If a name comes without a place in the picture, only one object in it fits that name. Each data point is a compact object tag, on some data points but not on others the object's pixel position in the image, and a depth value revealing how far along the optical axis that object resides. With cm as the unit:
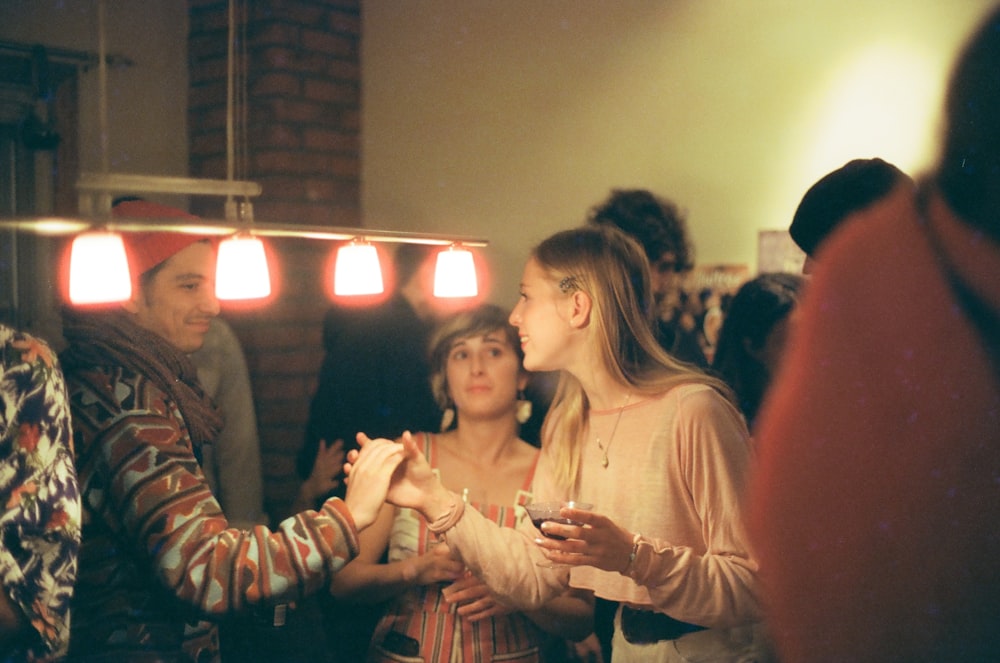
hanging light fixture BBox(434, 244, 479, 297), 223
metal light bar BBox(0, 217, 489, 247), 133
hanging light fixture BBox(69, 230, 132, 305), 153
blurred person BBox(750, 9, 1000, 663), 69
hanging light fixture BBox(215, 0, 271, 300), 177
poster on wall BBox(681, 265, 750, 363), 323
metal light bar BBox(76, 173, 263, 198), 154
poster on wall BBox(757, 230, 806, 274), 311
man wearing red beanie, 165
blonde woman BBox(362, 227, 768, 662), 167
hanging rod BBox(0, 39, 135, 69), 340
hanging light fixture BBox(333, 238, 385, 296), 202
